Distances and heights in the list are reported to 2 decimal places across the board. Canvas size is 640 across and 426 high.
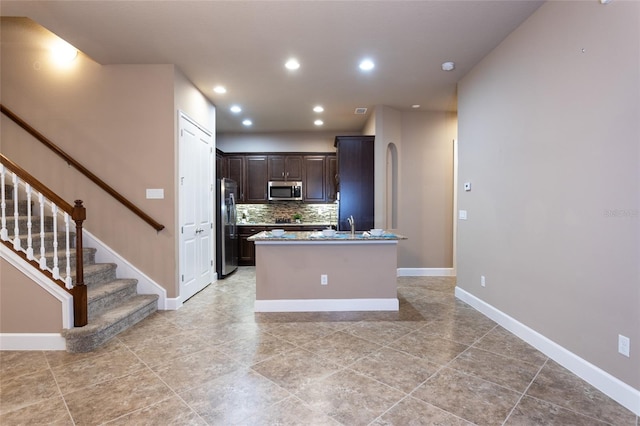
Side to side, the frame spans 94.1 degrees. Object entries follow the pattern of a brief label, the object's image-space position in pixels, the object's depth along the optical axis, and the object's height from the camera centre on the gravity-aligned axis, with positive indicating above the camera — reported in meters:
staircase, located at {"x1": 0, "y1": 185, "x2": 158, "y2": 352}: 2.59 -0.97
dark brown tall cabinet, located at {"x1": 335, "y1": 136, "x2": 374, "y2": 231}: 5.25 +0.55
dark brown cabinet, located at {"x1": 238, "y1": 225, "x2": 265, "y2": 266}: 6.21 -0.81
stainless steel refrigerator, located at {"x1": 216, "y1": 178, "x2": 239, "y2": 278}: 5.17 -0.36
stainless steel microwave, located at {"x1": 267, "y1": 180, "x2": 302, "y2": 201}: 6.51 +0.36
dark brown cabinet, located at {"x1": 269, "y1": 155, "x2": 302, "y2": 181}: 6.59 +0.90
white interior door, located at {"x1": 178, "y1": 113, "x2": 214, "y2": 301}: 3.89 +0.01
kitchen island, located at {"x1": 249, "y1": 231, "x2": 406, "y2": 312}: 3.60 -0.83
